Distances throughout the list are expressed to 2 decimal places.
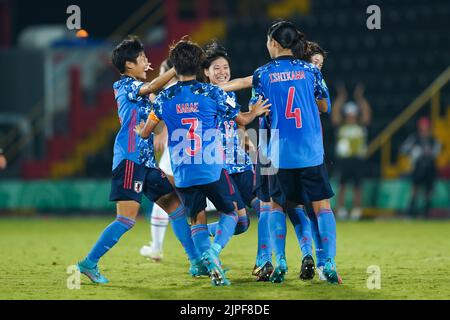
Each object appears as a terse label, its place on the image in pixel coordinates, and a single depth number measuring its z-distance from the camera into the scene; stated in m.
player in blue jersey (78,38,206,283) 14.52
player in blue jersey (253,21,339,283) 14.07
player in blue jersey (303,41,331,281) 14.46
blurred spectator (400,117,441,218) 31.36
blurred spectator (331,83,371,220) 31.64
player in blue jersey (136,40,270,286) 13.92
